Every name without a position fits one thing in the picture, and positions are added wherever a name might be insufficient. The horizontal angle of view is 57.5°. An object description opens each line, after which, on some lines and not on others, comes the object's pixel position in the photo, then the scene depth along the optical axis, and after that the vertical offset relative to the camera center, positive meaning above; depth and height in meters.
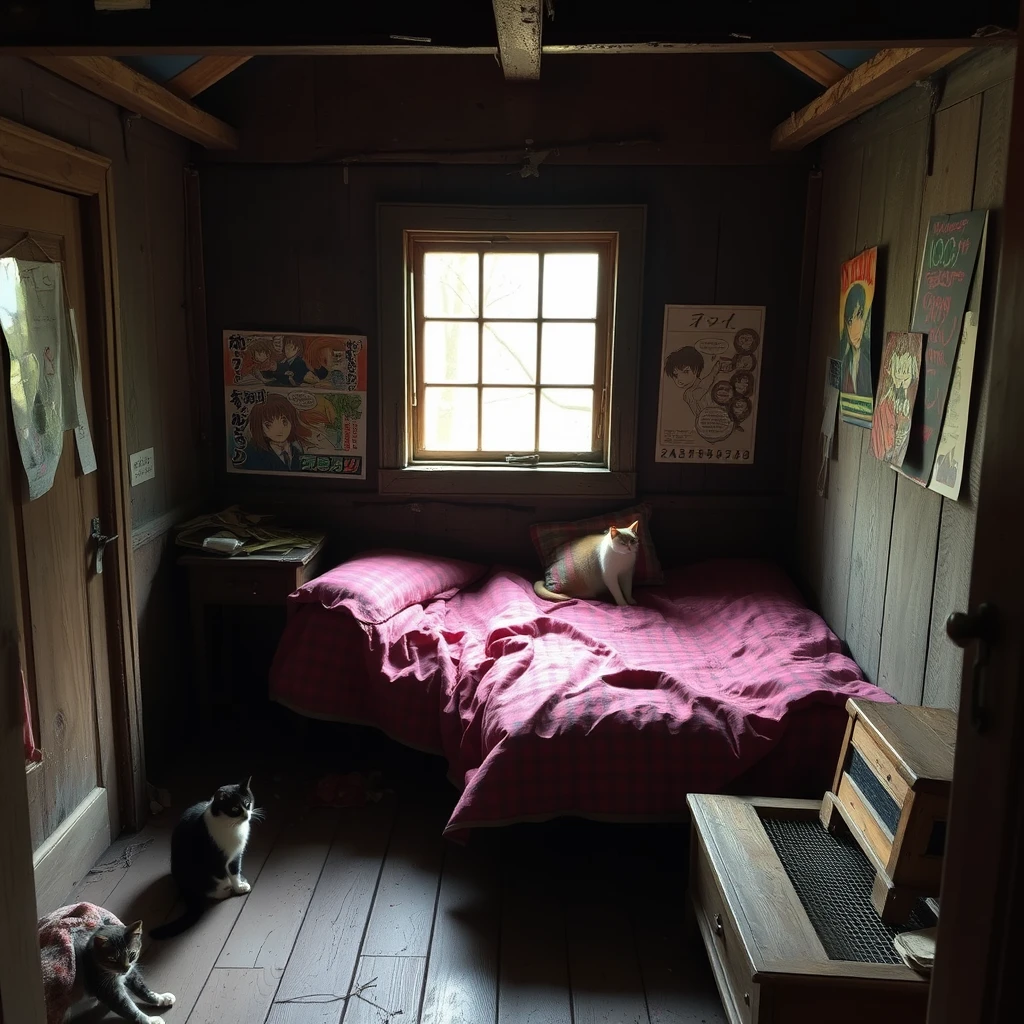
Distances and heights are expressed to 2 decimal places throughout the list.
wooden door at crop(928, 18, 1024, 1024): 0.96 -0.39
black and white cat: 2.45 -1.36
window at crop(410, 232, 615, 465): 3.67 -0.06
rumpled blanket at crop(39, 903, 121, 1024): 1.95 -1.32
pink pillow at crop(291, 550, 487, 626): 3.16 -0.89
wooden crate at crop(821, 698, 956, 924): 1.77 -0.90
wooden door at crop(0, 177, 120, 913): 2.32 -0.82
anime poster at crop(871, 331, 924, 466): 2.47 -0.15
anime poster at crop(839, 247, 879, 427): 2.84 +0.01
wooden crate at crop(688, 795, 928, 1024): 1.73 -1.16
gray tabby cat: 2.00 -1.36
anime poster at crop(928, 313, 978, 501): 2.14 -0.19
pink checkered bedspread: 2.49 -1.02
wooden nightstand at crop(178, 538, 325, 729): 3.26 -0.88
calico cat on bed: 3.45 -0.86
